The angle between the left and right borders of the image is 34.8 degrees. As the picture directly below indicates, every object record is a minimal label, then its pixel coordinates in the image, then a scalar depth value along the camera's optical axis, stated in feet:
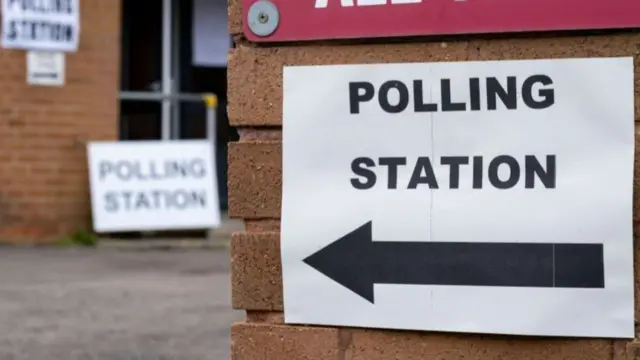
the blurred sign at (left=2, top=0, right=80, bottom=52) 36.60
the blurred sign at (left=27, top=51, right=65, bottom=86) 37.09
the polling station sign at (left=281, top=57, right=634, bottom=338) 8.66
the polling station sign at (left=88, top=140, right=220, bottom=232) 38.09
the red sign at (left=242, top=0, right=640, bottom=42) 8.66
